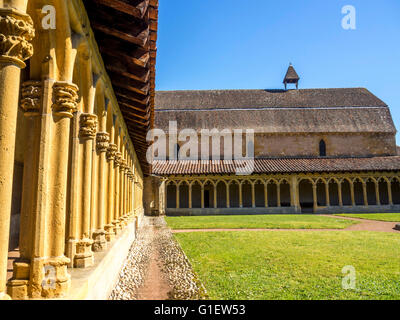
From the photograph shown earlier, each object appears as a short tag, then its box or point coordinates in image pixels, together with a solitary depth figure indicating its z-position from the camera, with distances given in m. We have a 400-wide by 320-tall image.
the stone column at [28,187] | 2.68
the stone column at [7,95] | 2.08
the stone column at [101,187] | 5.52
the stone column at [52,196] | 2.76
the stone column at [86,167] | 4.43
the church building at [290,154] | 27.73
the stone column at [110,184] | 6.89
